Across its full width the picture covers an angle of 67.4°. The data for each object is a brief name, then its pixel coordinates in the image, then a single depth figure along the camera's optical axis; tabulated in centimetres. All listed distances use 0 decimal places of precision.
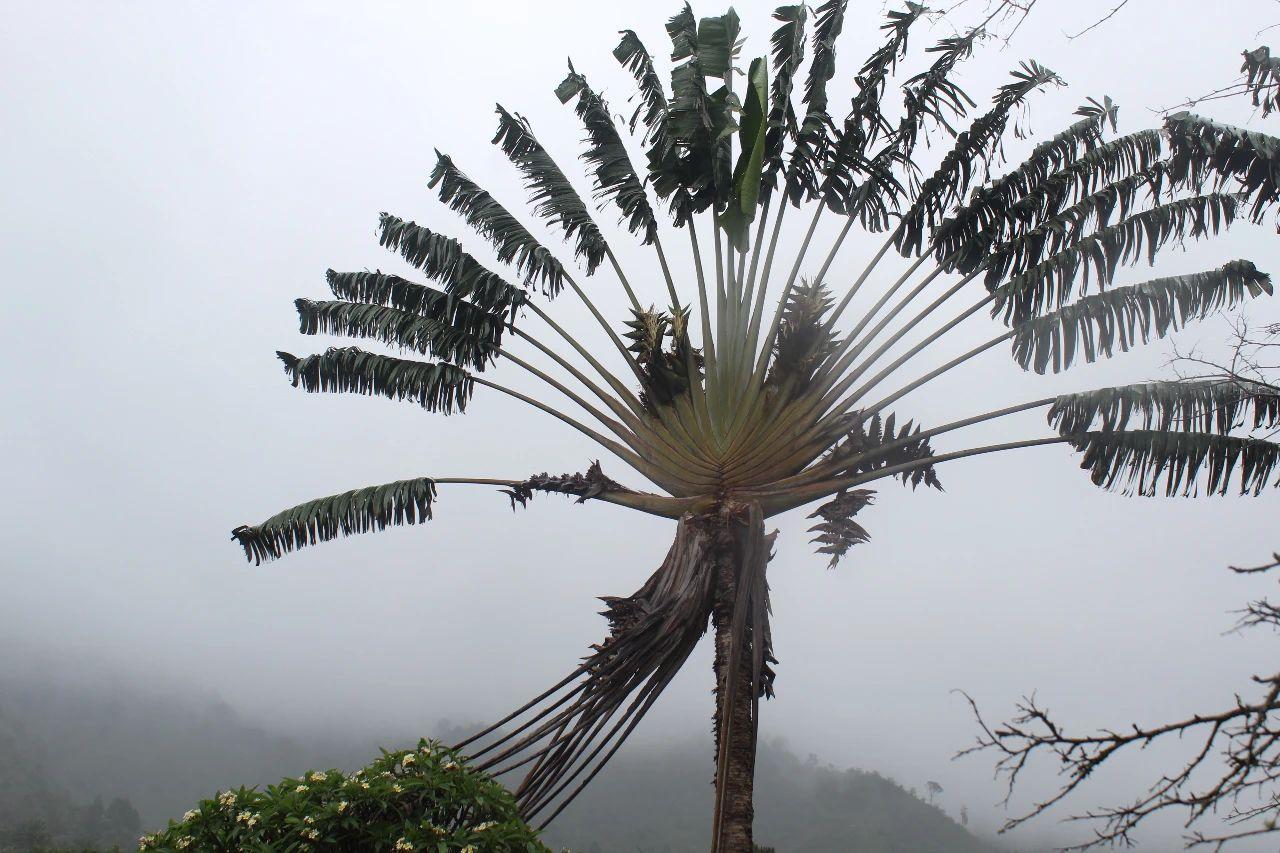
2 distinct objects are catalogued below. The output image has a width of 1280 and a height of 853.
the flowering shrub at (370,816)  549
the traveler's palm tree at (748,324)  794
